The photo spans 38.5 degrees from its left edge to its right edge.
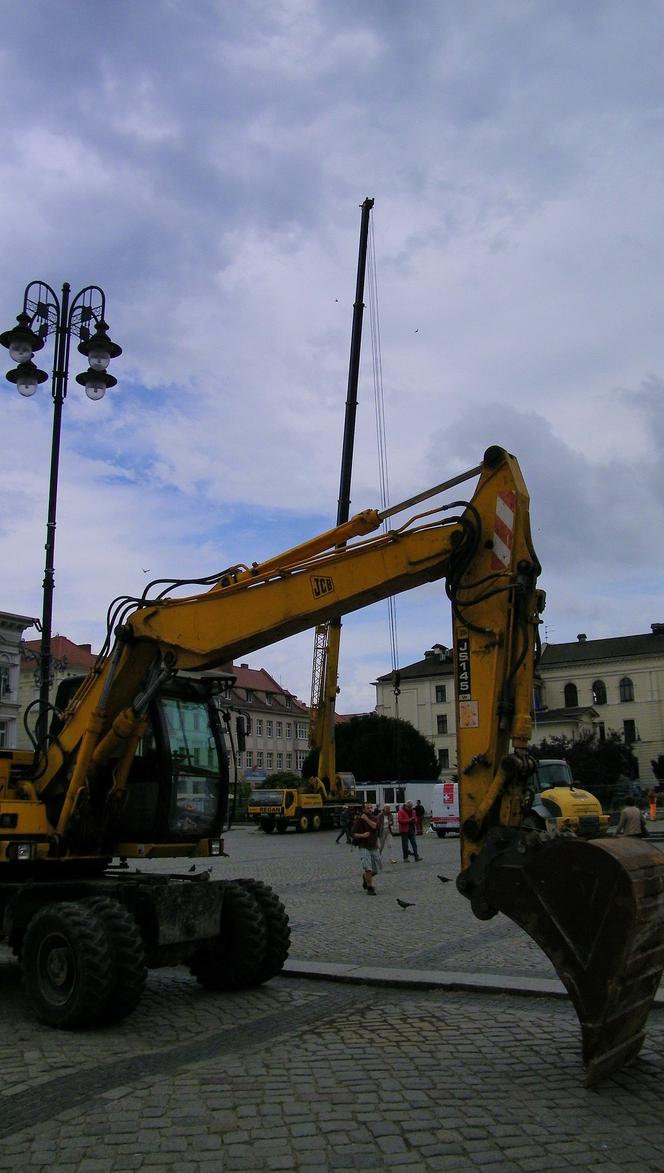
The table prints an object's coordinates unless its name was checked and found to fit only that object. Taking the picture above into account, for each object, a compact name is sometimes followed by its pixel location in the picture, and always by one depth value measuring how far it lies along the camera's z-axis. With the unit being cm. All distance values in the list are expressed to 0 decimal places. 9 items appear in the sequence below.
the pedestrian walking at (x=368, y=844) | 1684
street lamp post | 1209
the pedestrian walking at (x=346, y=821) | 3331
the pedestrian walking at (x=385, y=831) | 2199
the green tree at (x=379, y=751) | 7362
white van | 3550
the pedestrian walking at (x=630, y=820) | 1828
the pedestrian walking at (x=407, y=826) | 2367
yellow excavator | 587
